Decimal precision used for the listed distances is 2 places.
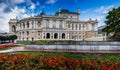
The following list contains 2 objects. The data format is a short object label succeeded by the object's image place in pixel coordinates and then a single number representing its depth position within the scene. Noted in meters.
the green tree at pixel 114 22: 20.26
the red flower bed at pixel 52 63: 3.51
